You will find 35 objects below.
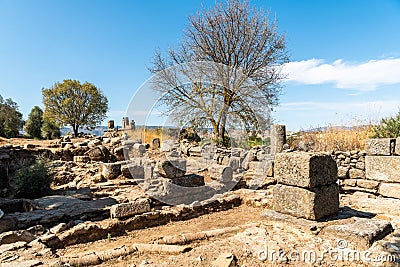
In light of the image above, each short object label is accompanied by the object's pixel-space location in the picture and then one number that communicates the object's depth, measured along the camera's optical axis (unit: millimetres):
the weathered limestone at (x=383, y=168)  6676
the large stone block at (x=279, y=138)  11408
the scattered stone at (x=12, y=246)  3823
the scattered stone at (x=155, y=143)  16619
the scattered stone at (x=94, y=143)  15538
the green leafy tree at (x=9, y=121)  25362
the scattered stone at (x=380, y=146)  6730
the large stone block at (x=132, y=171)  10023
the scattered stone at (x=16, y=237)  4285
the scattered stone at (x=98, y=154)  14008
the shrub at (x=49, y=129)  27062
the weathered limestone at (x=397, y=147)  6575
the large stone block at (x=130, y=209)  5605
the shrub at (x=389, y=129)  8172
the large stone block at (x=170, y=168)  7484
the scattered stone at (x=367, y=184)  7084
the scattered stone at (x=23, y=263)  3287
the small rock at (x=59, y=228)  4894
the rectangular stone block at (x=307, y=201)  4457
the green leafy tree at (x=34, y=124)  28383
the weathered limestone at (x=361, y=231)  3697
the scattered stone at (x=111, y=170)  10141
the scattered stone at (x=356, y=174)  7475
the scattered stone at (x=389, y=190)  6616
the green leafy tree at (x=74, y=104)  27781
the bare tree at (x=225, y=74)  14375
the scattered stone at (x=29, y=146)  14695
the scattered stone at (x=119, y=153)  14055
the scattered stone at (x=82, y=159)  13812
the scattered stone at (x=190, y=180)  7604
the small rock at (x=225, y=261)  3240
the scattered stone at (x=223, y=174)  9292
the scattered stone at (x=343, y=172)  7797
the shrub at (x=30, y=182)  8281
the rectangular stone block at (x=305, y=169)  4457
